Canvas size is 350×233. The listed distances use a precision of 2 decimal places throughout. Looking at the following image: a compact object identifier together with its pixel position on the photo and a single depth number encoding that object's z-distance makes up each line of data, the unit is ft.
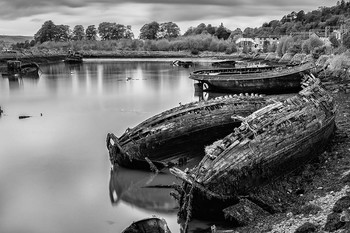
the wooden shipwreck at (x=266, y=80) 157.28
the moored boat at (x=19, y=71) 274.22
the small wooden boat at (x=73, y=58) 420.77
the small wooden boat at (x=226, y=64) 305.32
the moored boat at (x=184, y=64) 355.52
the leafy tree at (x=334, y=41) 261.48
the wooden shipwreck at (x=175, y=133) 71.26
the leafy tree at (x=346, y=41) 192.24
